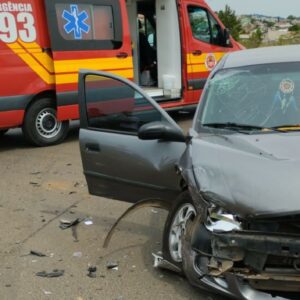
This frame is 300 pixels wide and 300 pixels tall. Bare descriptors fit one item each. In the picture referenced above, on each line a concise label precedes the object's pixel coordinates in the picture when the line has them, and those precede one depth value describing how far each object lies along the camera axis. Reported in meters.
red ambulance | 8.62
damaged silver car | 3.21
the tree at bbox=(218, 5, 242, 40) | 42.88
